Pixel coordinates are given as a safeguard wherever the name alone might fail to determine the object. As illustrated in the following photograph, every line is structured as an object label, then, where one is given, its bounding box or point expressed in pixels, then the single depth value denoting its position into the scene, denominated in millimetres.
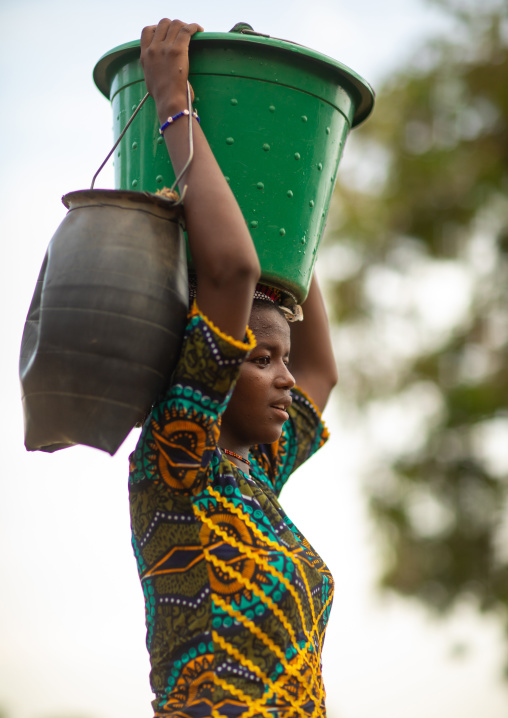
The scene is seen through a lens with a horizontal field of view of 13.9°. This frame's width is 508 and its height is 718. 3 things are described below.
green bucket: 2864
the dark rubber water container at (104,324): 2696
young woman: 2754
